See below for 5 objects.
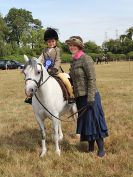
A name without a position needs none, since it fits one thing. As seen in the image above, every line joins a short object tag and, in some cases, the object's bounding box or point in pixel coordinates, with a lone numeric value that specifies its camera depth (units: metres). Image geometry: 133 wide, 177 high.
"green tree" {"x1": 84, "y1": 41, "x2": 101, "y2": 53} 109.38
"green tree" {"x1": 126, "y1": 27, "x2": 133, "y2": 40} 127.49
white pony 6.46
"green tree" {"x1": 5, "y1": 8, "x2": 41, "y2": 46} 111.42
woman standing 6.92
